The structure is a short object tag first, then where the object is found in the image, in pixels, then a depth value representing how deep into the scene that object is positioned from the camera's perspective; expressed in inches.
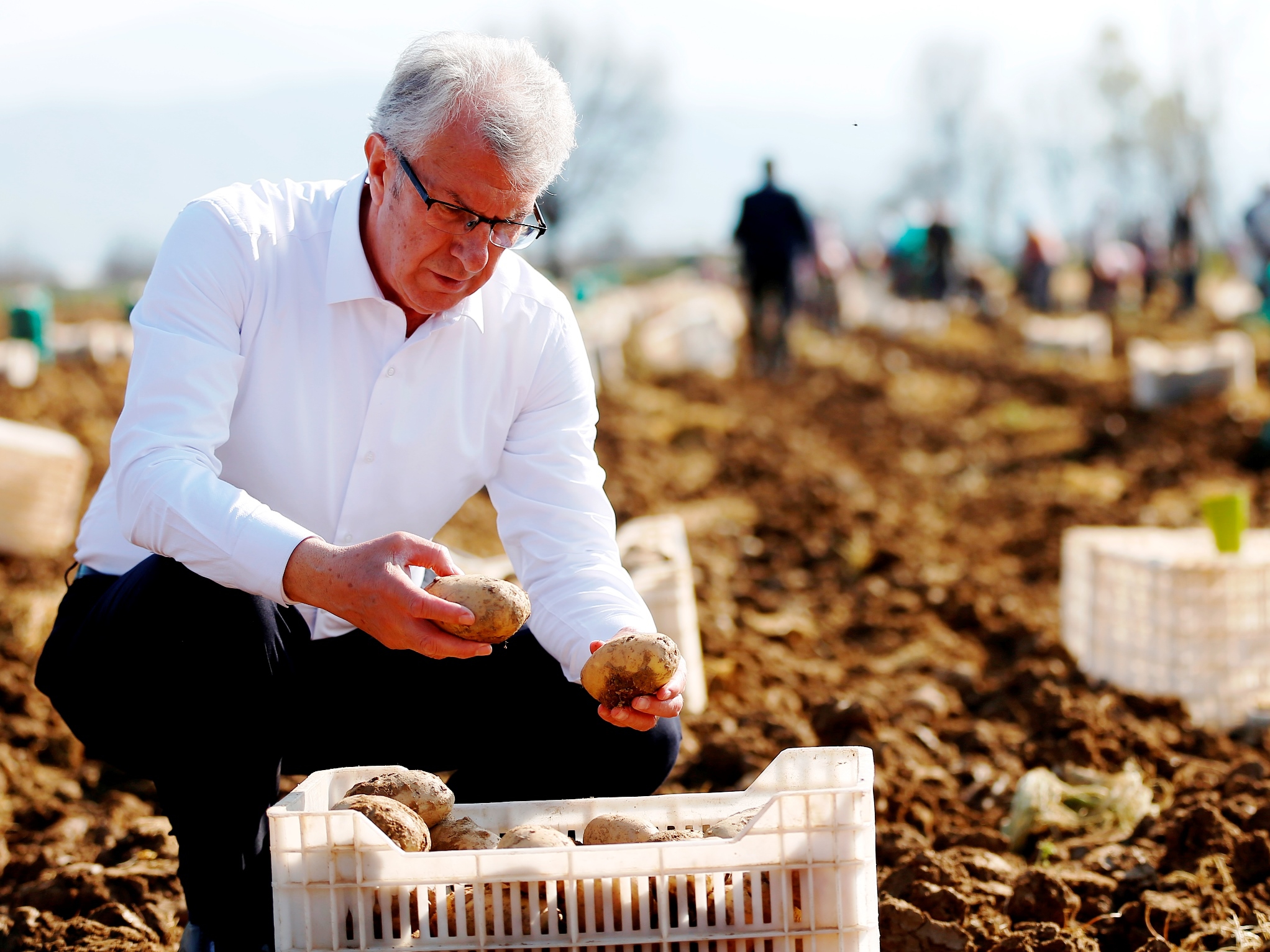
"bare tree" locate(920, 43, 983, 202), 2674.7
